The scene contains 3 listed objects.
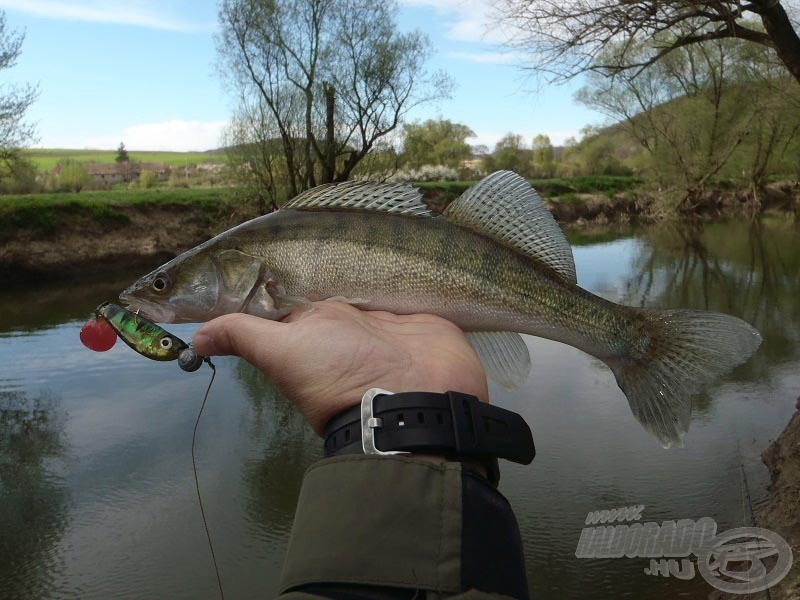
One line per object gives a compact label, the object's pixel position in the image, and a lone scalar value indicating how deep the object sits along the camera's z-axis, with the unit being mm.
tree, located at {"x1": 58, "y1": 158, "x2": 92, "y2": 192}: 33122
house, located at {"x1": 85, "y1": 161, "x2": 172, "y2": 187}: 42084
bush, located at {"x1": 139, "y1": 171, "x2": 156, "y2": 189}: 38659
